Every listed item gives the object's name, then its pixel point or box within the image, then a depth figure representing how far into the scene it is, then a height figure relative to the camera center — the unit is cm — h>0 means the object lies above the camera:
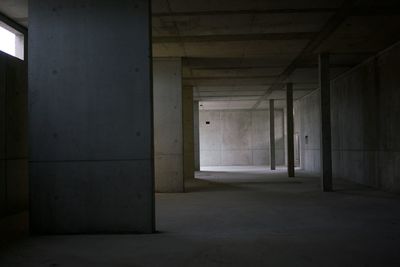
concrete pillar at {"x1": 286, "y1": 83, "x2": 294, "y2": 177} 1747 +58
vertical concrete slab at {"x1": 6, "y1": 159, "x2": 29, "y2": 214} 770 -75
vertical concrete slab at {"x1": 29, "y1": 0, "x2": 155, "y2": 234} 636 +44
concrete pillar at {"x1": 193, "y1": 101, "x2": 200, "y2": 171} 2321 +55
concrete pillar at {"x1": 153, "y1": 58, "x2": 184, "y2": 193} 1245 +59
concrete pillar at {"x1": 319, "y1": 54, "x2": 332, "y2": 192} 1219 +48
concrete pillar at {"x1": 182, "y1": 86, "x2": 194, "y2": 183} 1808 +59
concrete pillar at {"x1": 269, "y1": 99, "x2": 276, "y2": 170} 2327 +34
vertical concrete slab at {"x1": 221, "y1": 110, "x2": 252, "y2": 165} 2992 +46
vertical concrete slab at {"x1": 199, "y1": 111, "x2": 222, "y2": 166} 2995 +42
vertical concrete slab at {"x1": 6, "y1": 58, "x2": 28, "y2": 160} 774 +71
